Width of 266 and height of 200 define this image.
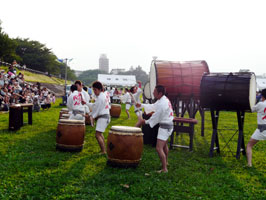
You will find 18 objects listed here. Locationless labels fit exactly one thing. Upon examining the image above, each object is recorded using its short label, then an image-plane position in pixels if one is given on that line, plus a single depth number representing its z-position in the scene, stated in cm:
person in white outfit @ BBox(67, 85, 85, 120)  775
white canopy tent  4383
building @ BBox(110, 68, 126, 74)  14418
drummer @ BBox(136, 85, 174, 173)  540
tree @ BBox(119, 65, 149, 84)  12988
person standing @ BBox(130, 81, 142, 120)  1186
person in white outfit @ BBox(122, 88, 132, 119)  1519
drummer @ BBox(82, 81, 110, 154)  649
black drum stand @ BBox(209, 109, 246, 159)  712
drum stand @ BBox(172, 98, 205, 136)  964
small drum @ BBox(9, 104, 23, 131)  900
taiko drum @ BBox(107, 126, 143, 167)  543
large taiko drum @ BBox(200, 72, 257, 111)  680
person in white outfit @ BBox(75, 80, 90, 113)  798
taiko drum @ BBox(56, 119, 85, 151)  654
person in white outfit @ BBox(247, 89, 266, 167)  603
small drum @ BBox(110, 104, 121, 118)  1484
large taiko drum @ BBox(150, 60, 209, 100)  902
